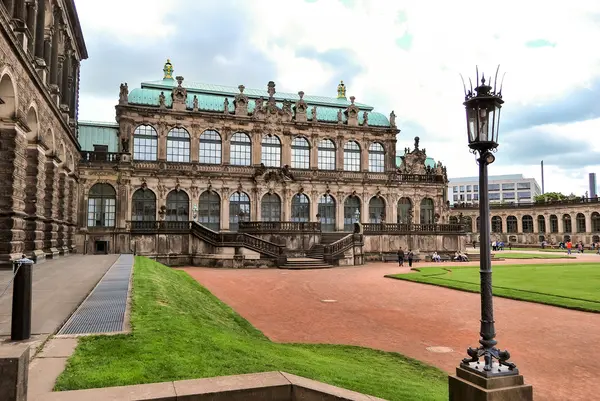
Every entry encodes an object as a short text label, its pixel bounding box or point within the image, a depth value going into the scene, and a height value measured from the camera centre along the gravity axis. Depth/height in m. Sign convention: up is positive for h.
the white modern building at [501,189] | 176.38 +16.81
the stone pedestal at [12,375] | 4.36 -1.43
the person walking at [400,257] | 40.83 -2.44
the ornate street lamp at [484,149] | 6.60 +1.30
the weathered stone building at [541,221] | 85.50 +1.98
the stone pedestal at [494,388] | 5.80 -2.09
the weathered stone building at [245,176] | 43.56 +6.11
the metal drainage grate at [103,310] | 8.20 -1.77
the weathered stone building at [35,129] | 19.30 +5.51
